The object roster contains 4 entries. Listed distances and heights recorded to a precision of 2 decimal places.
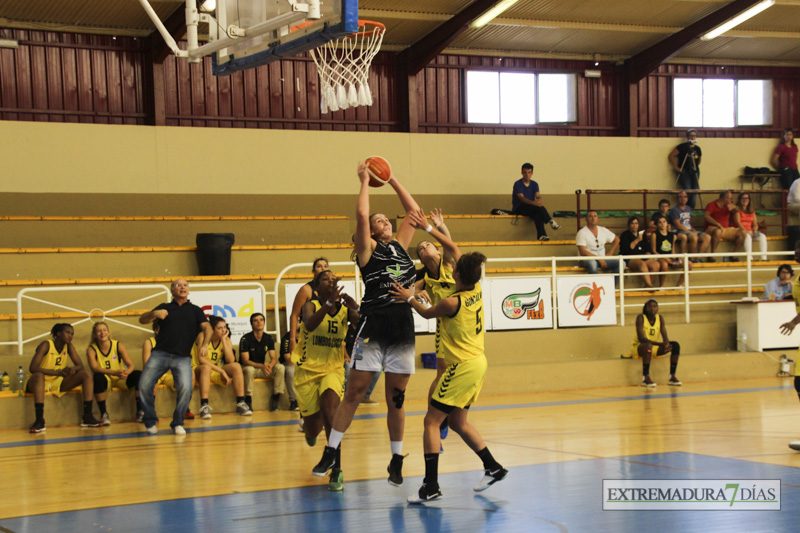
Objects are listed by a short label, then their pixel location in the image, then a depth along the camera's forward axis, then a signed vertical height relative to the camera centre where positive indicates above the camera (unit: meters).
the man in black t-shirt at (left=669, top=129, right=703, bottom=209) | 19.28 +1.29
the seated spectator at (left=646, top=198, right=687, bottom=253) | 16.20 +0.03
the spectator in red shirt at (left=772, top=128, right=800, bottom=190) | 19.94 +1.33
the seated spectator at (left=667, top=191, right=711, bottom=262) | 16.19 -0.12
